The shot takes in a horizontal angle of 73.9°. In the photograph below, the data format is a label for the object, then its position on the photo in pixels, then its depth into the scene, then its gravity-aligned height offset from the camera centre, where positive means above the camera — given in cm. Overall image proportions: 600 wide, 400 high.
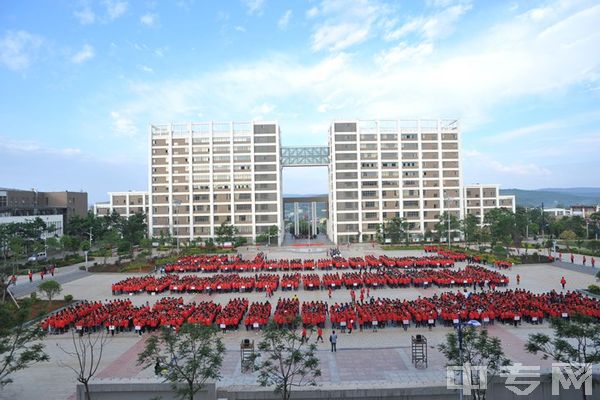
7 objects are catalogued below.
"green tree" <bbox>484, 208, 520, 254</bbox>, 3661 -246
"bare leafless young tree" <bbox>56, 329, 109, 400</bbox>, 1291 -500
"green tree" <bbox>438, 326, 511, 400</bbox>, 827 -318
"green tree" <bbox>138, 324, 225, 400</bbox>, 810 -302
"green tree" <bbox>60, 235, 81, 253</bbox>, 3941 -322
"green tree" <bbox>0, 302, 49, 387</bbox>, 846 -286
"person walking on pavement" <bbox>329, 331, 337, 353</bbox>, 1343 -450
